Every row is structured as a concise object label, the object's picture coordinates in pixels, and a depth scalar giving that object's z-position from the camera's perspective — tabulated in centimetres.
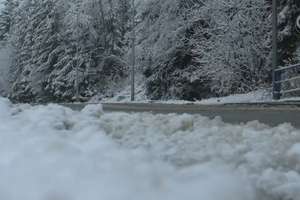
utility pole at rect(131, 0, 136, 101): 4183
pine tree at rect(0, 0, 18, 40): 9625
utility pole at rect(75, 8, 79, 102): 5568
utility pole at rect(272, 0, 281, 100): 2391
